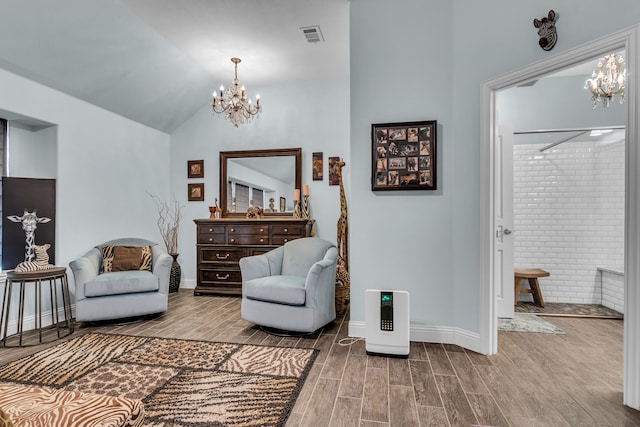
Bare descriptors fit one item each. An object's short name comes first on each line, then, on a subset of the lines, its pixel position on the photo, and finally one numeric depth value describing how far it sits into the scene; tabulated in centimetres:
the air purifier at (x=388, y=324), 272
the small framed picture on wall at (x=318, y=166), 506
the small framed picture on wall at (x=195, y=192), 544
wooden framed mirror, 514
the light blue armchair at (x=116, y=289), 343
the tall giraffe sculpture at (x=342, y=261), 399
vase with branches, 520
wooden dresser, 476
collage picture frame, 299
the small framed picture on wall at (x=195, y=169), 545
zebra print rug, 194
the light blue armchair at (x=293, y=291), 314
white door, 371
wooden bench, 401
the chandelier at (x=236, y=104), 415
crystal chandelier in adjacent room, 308
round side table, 301
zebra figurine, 312
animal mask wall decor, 238
